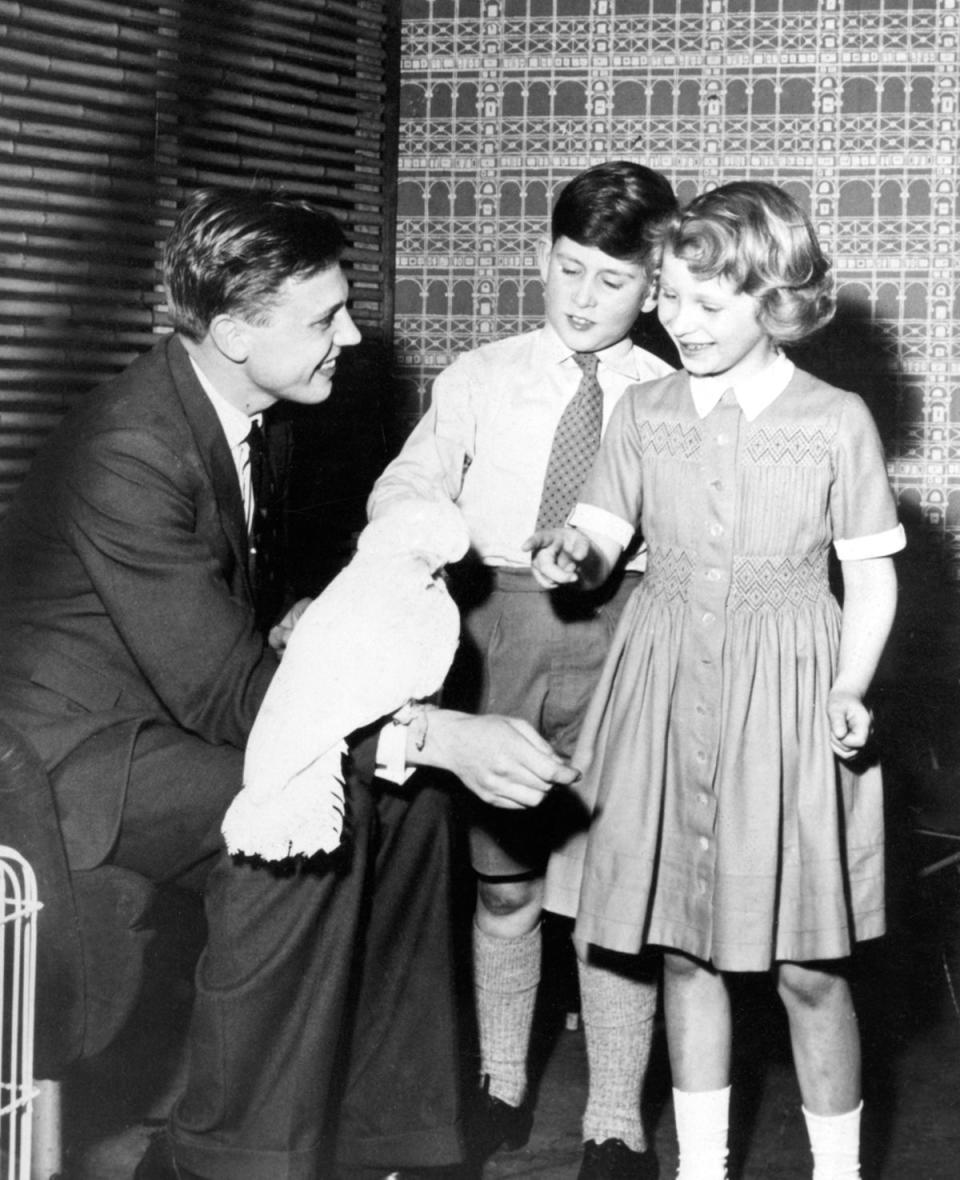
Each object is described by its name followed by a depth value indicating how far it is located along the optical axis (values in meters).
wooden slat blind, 2.88
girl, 2.10
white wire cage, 1.83
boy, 2.44
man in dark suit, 1.91
